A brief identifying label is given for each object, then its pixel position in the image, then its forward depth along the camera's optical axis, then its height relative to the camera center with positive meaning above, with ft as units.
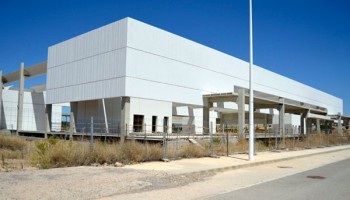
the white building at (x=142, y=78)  108.68 +18.36
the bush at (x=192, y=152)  61.77 -4.87
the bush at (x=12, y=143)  77.56 -4.69
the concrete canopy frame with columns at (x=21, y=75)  148.66 +23.83
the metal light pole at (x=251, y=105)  62.19 +4.29
